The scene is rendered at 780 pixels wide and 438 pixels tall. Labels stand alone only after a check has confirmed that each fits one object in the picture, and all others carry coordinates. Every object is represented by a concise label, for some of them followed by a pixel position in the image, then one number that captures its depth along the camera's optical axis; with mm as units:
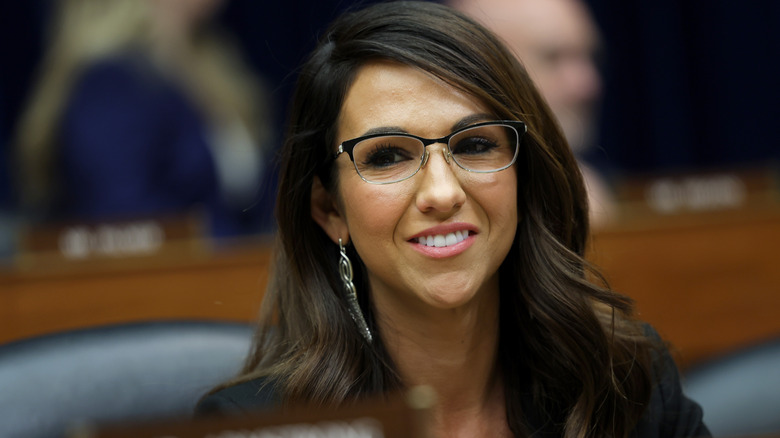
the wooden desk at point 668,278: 4785
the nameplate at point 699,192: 5398
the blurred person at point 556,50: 5805
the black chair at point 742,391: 2709
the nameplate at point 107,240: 4852
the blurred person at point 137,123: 6379
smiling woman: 2553
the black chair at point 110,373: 2482
